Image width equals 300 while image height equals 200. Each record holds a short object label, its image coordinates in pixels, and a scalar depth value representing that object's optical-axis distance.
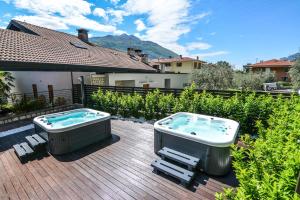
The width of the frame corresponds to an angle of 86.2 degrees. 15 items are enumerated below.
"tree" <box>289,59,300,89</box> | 14.52
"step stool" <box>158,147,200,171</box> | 3.29
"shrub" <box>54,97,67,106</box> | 9.24
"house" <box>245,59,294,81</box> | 32.02
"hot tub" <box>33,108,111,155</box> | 4.21
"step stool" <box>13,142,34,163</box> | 3.92
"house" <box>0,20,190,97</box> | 7.58
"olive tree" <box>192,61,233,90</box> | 15.49
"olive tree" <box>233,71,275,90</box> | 16.57
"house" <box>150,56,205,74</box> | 31.73
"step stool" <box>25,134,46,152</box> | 4.19
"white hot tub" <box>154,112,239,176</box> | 3.31
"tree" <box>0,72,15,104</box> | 7.49
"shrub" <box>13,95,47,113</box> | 7.79
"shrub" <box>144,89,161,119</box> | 6.83
